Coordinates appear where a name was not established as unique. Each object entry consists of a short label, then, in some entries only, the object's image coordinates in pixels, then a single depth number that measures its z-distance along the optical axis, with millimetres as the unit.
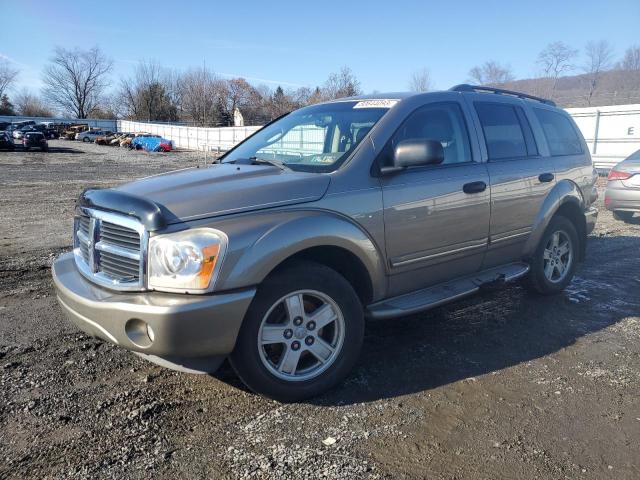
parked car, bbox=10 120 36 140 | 35219
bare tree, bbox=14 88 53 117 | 90500
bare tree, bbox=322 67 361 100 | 54494
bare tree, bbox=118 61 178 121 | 85688
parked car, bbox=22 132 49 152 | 35062
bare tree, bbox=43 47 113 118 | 97125
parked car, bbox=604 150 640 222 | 8703
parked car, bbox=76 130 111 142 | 56456
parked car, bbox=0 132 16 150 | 33812
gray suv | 2688
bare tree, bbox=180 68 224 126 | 79875
